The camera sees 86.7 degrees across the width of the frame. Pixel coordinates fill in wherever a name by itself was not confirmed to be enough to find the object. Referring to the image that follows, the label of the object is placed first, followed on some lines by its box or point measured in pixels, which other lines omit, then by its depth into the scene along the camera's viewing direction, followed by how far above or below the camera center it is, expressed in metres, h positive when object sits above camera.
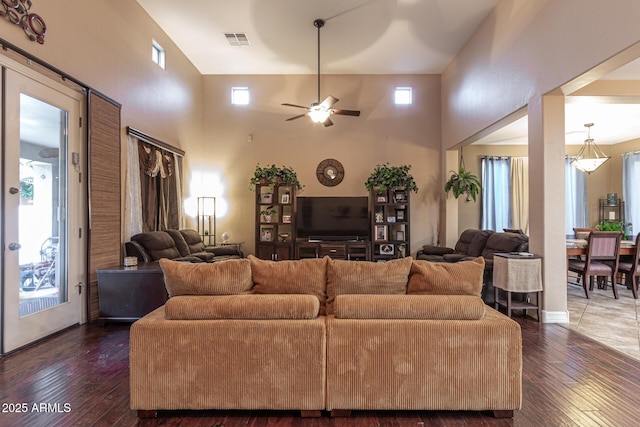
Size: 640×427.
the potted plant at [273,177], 6.43 +0.71
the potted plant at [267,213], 6.61 +0.02
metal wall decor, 2.84 +1.73
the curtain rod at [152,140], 4.61 +1.12
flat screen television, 6.74 -0.09
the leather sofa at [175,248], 4.42 -0.50
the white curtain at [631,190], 7.86 +0.52
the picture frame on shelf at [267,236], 6.62 -0.43
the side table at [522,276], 3.87 -0.73
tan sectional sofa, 2.00 -0.85
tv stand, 6.46 -0.67
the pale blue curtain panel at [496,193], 7.77 +0.46
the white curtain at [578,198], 8.52 +0.36
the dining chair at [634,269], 4.97 -0.84
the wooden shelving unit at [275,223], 6.53 -0.18
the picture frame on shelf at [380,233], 6.56 -0.38
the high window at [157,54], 5.27 +2.59
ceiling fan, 5.04 +1.58
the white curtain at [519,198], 7.84 +0.34
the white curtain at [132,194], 4.52 +0.28
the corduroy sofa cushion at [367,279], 2.24 -0.44
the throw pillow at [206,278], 2.19 -0.42
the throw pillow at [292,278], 2.29 -0.44
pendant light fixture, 6.62 +1.41
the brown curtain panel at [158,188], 5.04 +0.42
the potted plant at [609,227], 6.16 -0.27
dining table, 5.05 -0.54
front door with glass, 2.93 +0.04
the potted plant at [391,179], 6.40 +0.65
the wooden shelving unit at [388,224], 6.51 -0.21
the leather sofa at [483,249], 4.52 -0.57
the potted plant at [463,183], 6.30 +0.56
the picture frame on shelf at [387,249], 6.56 -0.69
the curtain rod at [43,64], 2.84 +1.42
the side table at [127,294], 3.79 -0.89
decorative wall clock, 7.19 +0.88
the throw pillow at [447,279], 2.18 -0.43
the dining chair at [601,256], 4.94 -0.64
